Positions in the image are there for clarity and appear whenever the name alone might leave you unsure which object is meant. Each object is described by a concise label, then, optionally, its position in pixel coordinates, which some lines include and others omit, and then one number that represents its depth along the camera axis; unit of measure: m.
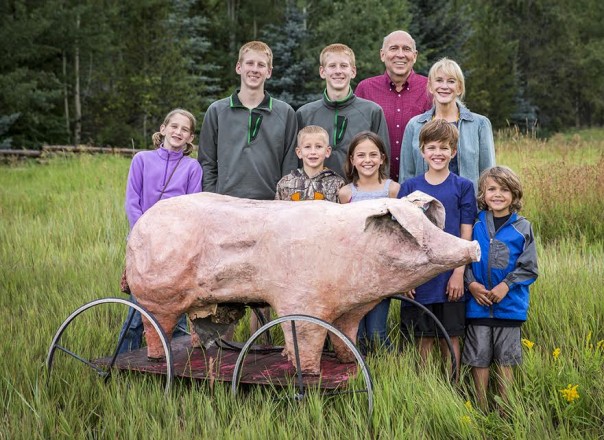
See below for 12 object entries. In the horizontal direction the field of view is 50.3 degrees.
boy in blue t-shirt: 3.68
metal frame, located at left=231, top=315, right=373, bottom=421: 2.91
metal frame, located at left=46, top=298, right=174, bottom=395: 3.24
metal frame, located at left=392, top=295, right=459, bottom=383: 3.43
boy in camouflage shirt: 3.96
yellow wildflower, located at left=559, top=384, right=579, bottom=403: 3.01
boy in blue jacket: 3.50
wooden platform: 3.21
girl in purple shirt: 4.28
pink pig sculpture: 3.07
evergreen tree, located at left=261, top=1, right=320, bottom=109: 20.20
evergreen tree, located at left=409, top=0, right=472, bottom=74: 23.28
